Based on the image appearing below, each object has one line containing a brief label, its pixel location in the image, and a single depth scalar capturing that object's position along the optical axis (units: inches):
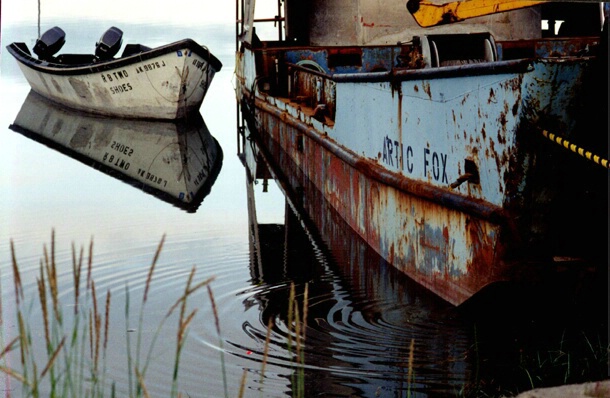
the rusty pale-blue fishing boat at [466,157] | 186.7
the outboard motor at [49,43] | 952.3
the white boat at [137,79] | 735.1
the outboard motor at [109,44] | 859.4
